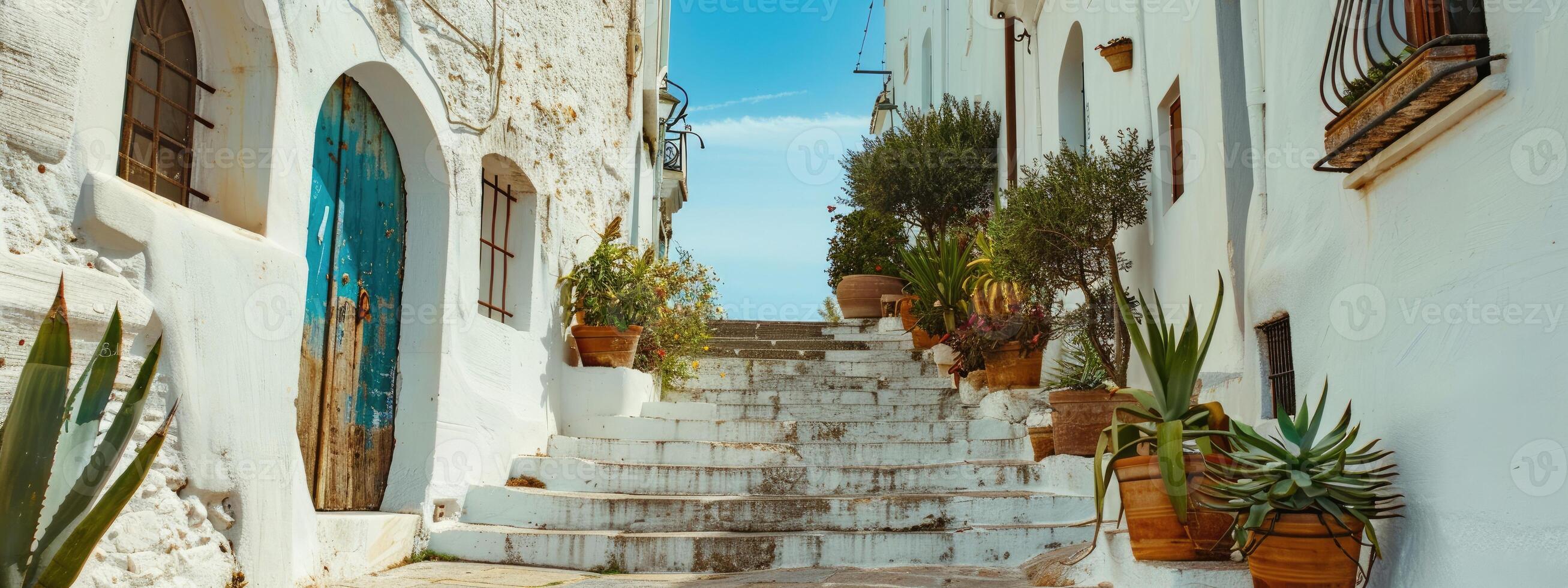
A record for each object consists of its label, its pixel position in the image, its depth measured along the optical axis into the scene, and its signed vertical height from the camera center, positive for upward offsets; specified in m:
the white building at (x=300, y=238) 3.27 +0.87
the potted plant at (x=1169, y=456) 3.73 +0.06
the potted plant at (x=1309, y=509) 3.16 -0.10
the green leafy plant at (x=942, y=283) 8.86 +1.49
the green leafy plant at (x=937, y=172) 11.22 +2.94
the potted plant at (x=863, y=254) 12.02 +2.45
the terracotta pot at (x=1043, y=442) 6.20 +0.17
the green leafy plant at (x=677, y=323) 7.74 +1.03
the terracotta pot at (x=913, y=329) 9.44 +1.20
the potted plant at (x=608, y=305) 7.08 +1.02
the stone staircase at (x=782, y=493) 5.23 -0.12
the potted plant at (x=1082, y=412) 5.72 +0.30
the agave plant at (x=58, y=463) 2.53 +0.01
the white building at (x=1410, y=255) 2.62 +0.66
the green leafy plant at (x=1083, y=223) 6.19 +1.37
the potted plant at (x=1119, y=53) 6.72 +2.48
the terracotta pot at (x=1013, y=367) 7.41 +0.68
